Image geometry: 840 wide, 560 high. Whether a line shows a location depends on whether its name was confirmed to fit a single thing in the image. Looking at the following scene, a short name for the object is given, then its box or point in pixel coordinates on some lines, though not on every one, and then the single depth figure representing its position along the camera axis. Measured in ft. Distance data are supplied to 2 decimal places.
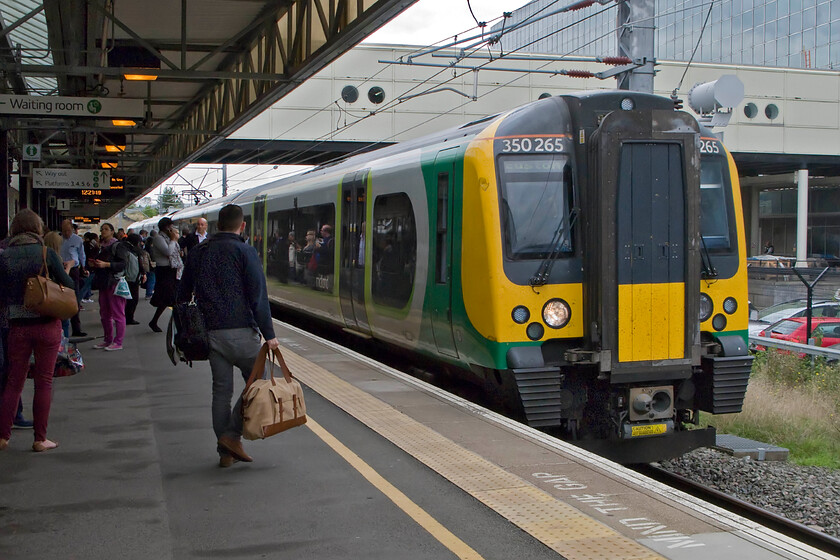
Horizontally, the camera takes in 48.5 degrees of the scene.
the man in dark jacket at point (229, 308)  19.57
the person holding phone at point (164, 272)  41.75
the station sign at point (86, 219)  166.20
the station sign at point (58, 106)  40.68
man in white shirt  46.93
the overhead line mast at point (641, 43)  42.52
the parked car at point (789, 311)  57.00
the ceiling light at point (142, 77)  41.20
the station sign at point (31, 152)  60.54
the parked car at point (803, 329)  53.67
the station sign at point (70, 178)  70.64
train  25.30
